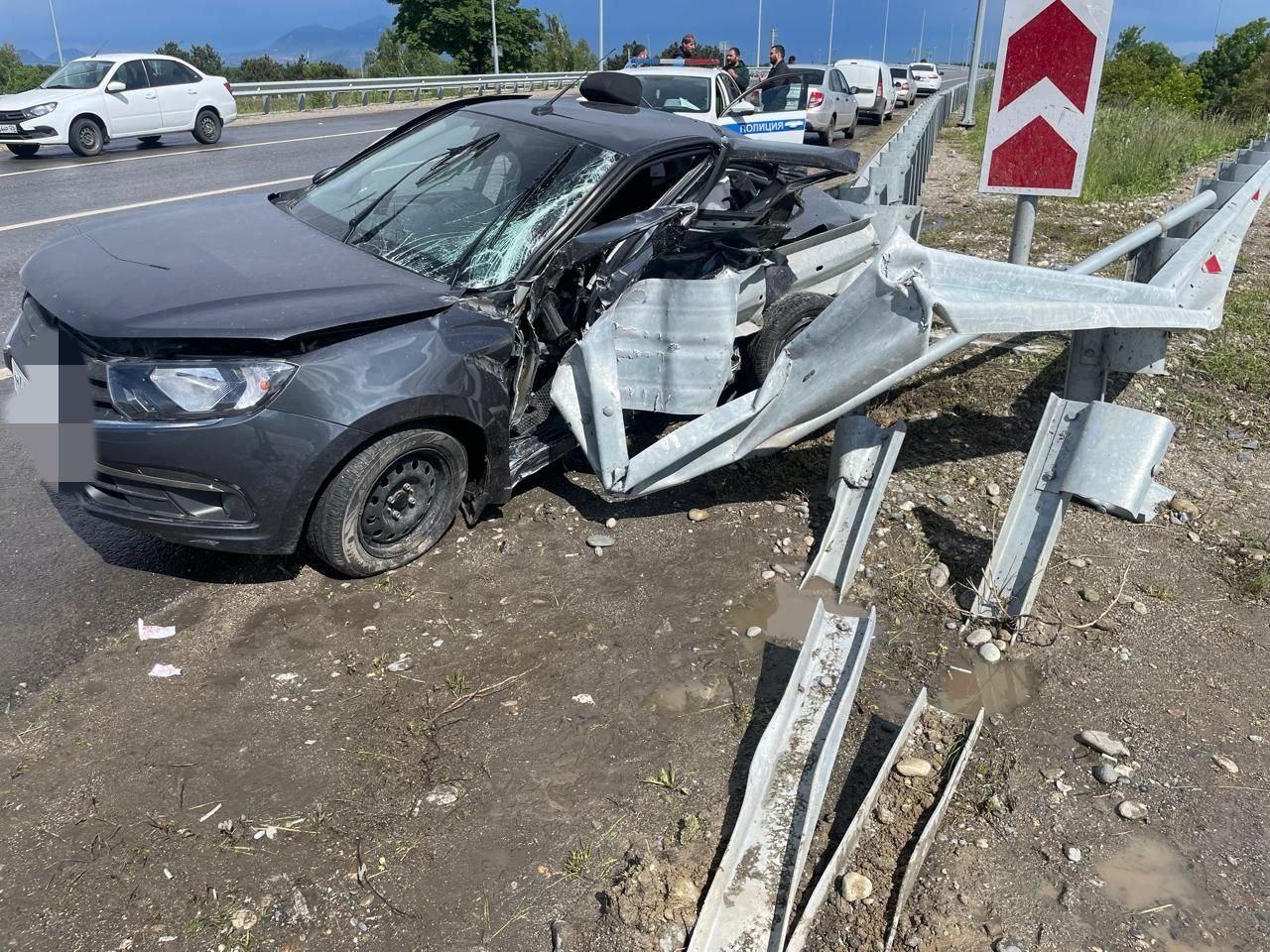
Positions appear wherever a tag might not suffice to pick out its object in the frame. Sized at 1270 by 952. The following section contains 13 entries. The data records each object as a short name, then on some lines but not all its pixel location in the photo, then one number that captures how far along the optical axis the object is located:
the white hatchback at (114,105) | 13.98
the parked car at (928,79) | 41.94
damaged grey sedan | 3.17
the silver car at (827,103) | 16.61
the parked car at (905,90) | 29.05
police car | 12.38
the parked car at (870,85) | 21.53
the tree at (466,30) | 55.59
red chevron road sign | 4.15
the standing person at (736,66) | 15.55
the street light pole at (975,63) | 22.06
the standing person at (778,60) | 15.01
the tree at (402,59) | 48.81
